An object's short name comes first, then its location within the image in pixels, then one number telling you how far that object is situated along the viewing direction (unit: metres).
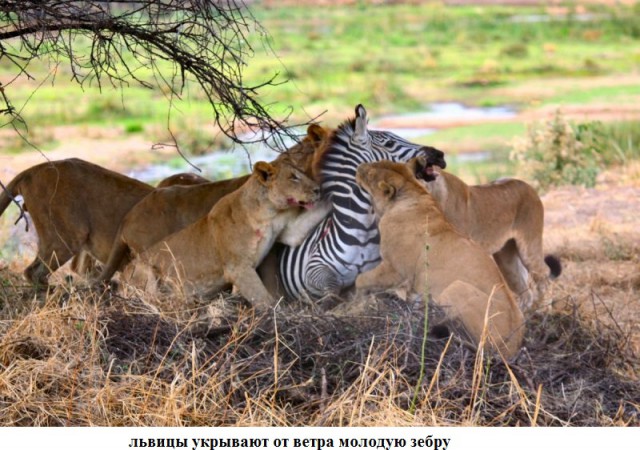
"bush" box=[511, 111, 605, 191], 24.37
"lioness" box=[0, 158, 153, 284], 14.45
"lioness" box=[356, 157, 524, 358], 11.30
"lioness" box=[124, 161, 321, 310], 13.36
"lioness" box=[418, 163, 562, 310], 14.00
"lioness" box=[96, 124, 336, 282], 14.19
